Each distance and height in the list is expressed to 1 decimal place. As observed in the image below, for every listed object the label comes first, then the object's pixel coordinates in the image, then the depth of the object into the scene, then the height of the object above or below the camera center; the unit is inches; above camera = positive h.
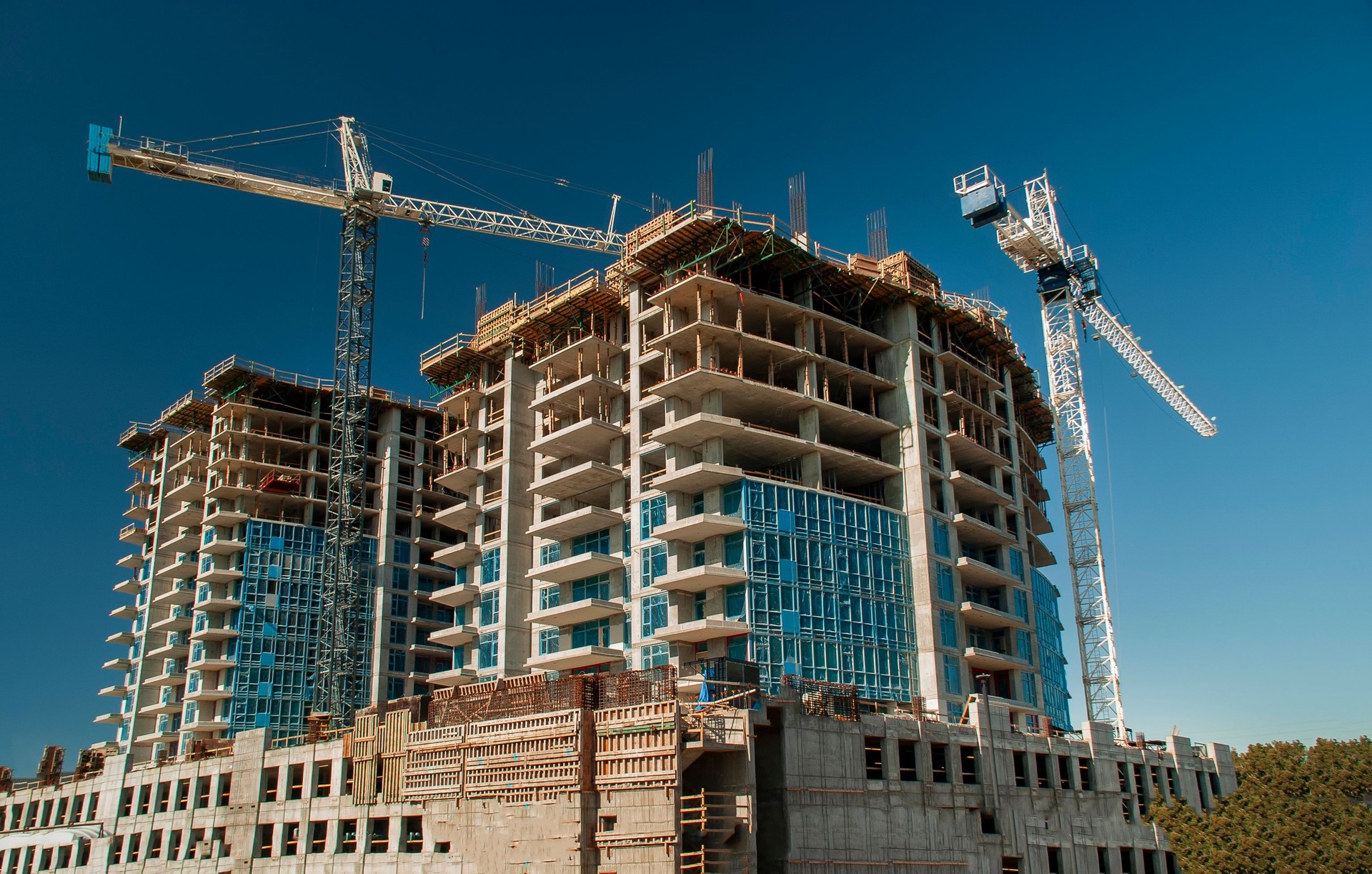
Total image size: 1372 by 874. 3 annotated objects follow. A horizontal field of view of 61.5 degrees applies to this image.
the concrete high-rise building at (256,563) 3927.2 +912.3
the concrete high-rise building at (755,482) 2711.6 +859.0
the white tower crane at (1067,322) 3595.0 +1590.5
